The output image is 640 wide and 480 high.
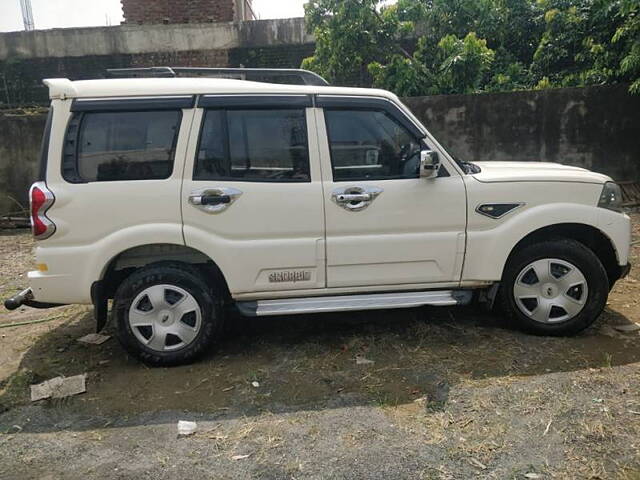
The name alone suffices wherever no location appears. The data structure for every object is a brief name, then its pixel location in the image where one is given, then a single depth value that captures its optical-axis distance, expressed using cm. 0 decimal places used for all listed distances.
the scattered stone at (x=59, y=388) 344
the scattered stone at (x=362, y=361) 373
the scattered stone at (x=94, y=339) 424
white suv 352
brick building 1152
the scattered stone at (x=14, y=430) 306
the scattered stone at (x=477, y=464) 259
